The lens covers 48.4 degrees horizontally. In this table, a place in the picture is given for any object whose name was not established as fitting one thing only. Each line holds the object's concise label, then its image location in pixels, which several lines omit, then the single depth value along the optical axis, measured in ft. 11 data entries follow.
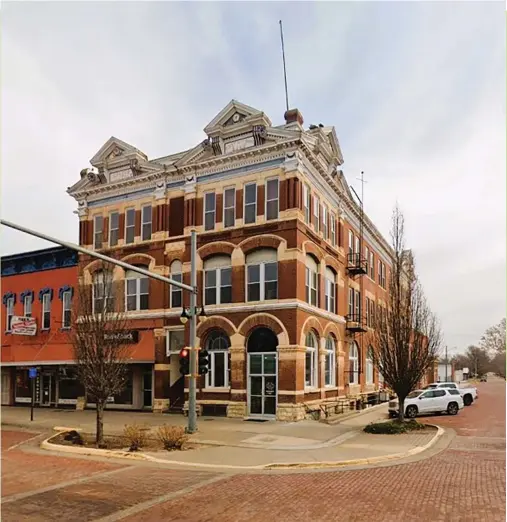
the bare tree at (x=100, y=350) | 61.87
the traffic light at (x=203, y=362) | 68.64
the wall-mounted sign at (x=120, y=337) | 63.36
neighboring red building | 109.29
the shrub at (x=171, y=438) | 56.75
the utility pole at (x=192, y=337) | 67.72
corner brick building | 86.84
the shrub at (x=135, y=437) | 56.03
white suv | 96.37
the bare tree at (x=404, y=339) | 74.13
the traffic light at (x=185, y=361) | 68.41
